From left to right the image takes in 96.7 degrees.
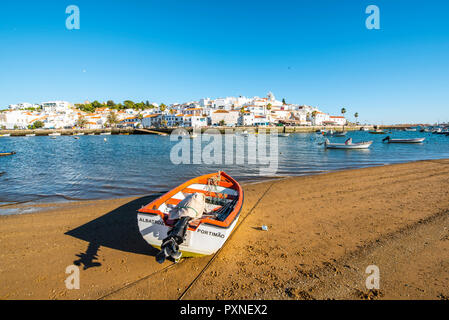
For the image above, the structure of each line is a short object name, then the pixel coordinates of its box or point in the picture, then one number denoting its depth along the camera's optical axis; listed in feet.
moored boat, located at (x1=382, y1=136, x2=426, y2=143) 133.08
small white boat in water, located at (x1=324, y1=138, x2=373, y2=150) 101.65
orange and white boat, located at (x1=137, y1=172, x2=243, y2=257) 14.88
